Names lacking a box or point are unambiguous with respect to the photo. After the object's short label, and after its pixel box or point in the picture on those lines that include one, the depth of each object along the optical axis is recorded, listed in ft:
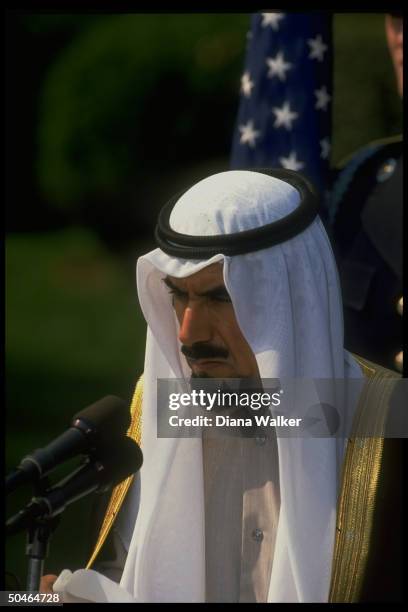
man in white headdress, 23.67
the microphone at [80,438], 20.99
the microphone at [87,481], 21.36
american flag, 42.29
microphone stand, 21.45
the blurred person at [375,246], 36.22
